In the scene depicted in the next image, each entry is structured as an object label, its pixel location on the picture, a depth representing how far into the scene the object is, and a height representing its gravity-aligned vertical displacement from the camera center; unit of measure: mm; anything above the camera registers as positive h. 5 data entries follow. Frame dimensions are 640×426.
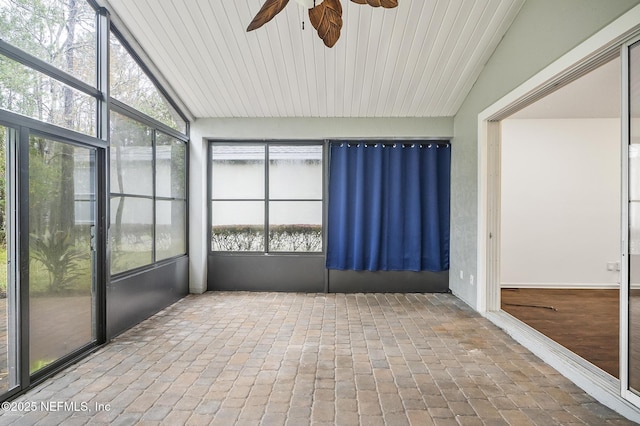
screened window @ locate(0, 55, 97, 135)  2393 +814
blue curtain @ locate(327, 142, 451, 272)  5359 +26
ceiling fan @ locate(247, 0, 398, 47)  2100 +1139
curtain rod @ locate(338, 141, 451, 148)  5398 +949
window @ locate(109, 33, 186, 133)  3633 +1316
